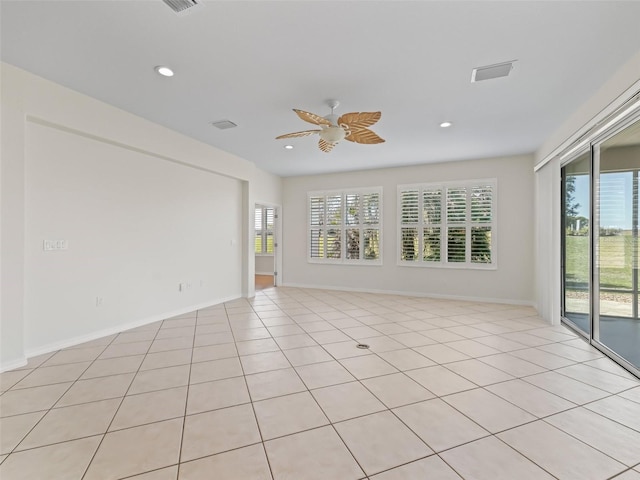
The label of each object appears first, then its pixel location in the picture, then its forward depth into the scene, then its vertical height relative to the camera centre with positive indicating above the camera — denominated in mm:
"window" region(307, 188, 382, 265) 6867 +303
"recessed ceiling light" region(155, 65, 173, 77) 2800 +1574
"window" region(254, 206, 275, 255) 9922 +265
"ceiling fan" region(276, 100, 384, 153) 2861 +1158
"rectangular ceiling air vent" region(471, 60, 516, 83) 2723 +1563
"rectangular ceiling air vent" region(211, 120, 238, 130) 4121 +1583
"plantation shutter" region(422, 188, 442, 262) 6262 +328
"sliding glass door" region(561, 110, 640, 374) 2926 -8
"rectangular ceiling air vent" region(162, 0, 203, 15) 2010 +1574
